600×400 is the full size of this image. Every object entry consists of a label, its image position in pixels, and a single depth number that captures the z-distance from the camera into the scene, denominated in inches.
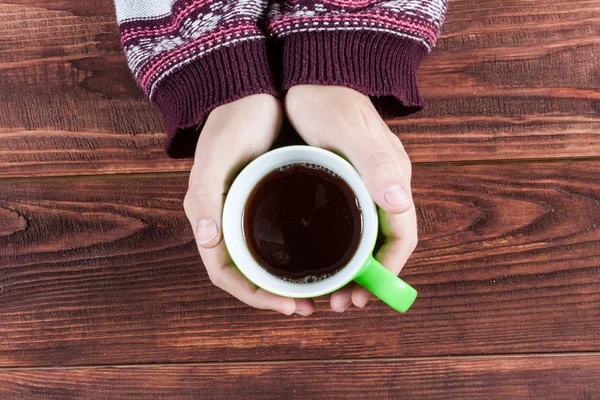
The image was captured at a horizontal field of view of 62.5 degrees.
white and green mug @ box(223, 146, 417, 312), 18.3
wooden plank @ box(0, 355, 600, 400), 25.8
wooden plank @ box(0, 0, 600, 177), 26.3
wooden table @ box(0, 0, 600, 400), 26.0
